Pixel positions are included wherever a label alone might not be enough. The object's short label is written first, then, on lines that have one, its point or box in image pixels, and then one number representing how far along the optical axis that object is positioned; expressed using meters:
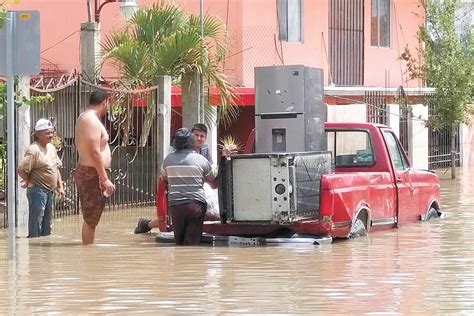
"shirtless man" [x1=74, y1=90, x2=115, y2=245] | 14.27
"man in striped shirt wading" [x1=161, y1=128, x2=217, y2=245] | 14.91
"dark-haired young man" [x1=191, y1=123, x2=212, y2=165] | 16.66
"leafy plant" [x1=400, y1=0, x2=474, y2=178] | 33.09
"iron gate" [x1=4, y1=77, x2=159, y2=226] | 22.53
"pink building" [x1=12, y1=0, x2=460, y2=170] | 28.39
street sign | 13.12
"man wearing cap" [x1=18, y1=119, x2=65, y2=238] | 16.45
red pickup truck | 14.74
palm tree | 23.69
